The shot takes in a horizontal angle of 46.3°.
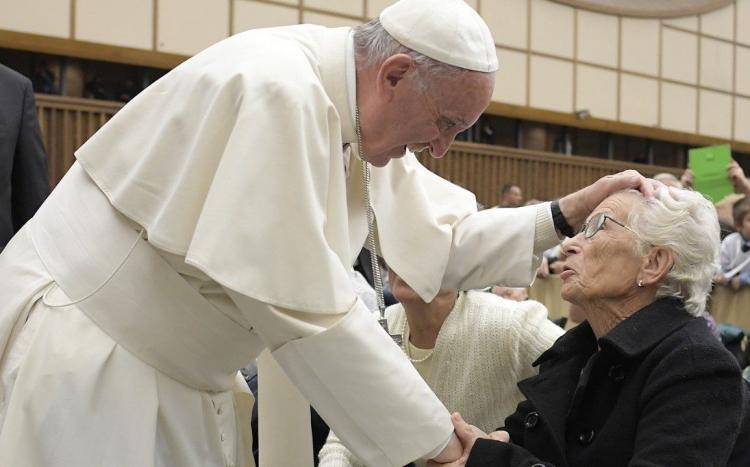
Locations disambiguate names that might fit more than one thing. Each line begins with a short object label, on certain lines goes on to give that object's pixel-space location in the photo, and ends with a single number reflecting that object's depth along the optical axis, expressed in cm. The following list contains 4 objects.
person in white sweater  265
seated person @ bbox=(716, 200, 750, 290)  543
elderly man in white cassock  149
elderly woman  176
